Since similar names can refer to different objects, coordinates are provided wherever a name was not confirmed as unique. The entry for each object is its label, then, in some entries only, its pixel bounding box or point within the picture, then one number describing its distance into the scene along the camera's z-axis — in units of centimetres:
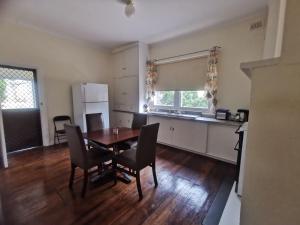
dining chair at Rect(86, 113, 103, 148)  285
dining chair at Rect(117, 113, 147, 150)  269
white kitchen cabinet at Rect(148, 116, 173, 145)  362
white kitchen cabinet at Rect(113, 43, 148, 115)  405
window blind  333
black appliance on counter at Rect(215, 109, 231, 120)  292
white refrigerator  366
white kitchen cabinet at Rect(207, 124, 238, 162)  276
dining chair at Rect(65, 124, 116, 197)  185
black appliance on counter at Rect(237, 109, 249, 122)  269
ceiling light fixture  226
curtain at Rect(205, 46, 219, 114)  305
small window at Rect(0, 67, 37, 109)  308
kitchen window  346
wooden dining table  206
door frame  329
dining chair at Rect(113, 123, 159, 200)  189
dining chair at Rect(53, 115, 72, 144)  374
